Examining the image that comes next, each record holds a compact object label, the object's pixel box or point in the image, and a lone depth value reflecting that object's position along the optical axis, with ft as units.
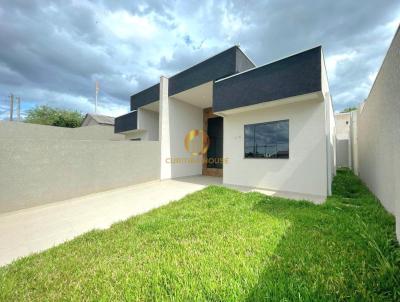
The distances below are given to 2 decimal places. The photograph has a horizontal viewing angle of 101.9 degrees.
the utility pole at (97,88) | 81.81
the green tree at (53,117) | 79.56
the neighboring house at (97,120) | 68.49
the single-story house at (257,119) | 17.12
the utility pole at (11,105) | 74.31
